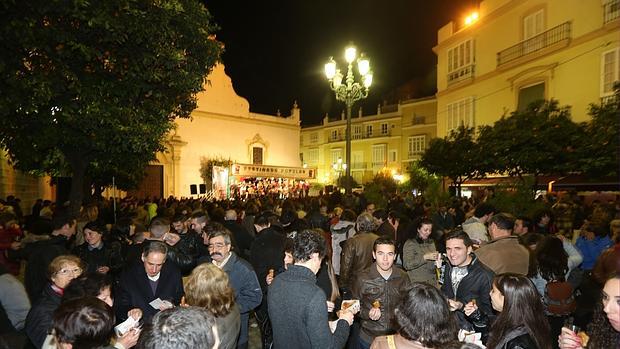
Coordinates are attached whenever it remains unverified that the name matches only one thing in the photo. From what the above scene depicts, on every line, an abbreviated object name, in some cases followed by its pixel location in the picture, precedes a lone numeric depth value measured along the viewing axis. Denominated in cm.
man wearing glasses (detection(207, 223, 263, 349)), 416
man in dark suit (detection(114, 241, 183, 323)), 410
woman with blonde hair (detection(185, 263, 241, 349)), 324
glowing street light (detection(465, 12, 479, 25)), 2202
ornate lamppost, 1146
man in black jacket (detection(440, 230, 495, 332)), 373
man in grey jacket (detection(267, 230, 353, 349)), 291
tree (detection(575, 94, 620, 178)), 1122
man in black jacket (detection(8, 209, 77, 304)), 472
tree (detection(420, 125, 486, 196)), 1725
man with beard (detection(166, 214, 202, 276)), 596
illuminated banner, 2761
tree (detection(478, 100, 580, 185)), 1383
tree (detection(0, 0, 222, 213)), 680
